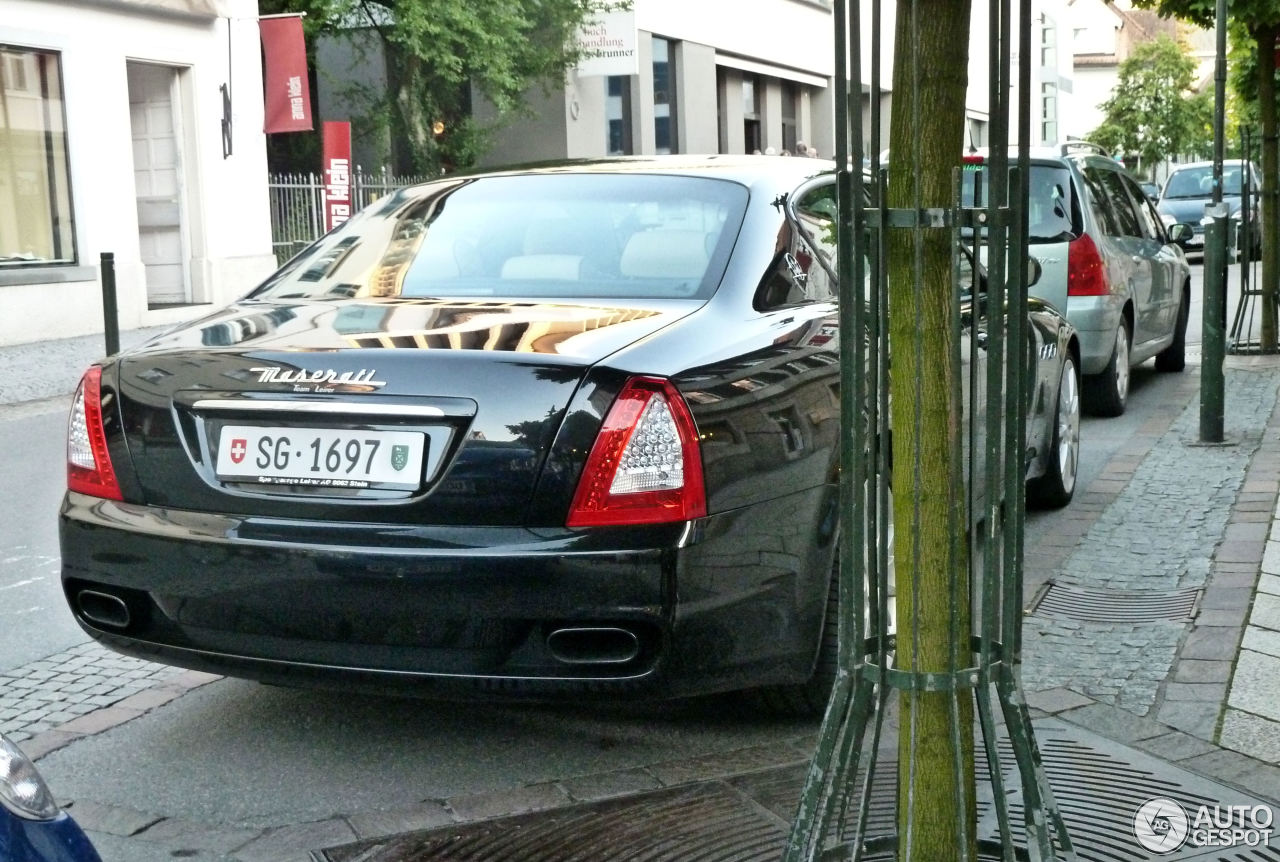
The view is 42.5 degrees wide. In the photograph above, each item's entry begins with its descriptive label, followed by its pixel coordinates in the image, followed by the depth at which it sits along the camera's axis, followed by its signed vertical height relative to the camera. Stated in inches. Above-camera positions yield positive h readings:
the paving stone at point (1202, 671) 172.1 -51.2
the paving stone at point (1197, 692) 165.6 -51.2
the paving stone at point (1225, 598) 201.8 -51.3
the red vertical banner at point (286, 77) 807.7 +64.6
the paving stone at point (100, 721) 169.0 -52.2
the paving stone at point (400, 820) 137.7 -51.7
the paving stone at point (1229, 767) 142.8 -51.2
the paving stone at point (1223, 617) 193.2 -51.1
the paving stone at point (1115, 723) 156.0 -51.5
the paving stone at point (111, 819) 139.9 -51.6
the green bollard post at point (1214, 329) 326.0 -28.7
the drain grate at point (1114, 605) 200.7 -52.1
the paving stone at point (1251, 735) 149.6 -51.1
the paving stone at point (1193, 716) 156.5 -51.3
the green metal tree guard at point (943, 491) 100.0 -18.4
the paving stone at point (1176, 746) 149.9 -51.3
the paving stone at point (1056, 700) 165.2 -51.6
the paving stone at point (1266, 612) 191.5 -50.9
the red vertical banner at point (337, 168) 757.9 +18.8
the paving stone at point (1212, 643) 180.9 -51.1
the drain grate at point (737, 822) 131.1 -51.5
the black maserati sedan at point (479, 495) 133.7 -24.3
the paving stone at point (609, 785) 145.7 -52.1
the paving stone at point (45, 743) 160.9 -51.9
